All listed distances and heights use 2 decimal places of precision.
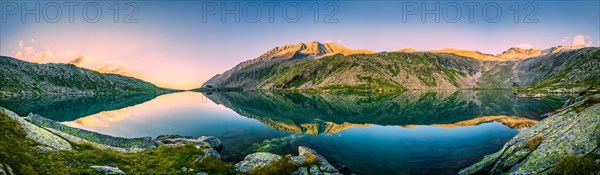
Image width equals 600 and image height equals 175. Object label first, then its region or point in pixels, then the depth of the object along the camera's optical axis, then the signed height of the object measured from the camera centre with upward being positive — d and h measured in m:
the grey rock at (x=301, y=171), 23.41 -7.33
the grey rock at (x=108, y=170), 18.64 -5.77
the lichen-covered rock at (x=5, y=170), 13.64 -4.22
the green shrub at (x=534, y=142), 21.70 -4.61
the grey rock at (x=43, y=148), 19.08 -4.34
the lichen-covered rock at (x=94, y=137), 26.05 -5.34
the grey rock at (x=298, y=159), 25.67 -7.06
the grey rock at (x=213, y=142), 39.72 -8.27
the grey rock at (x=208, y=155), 26.02 -6.85
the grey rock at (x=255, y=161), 24.80 -7.11
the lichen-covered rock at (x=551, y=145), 18.09 -4.35
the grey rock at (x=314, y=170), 23.60 -7.35
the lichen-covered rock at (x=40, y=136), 20.55 -3.79
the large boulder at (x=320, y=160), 25.22 -7.35
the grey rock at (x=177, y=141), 36.74 -7.75
